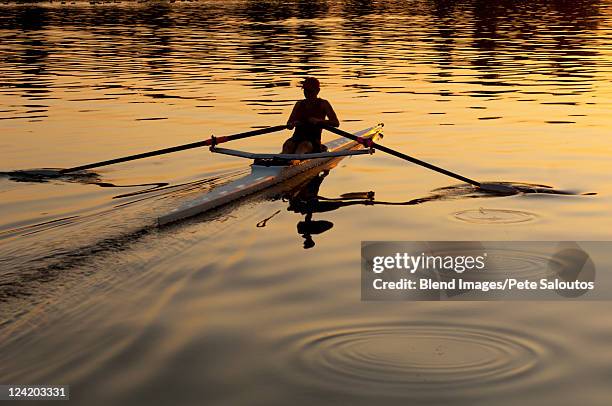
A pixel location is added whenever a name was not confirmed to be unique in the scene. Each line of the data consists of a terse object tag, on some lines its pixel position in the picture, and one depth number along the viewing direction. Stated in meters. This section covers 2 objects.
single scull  14.56
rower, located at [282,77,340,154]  18.66
